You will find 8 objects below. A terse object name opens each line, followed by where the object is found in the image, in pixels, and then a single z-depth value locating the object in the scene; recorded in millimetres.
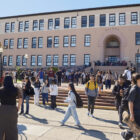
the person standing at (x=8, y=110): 3455
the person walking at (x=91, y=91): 7574
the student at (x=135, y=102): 3724
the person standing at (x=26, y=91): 7841
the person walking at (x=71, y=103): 6129
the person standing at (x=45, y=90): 9961
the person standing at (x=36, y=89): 10098
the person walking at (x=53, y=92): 8961
